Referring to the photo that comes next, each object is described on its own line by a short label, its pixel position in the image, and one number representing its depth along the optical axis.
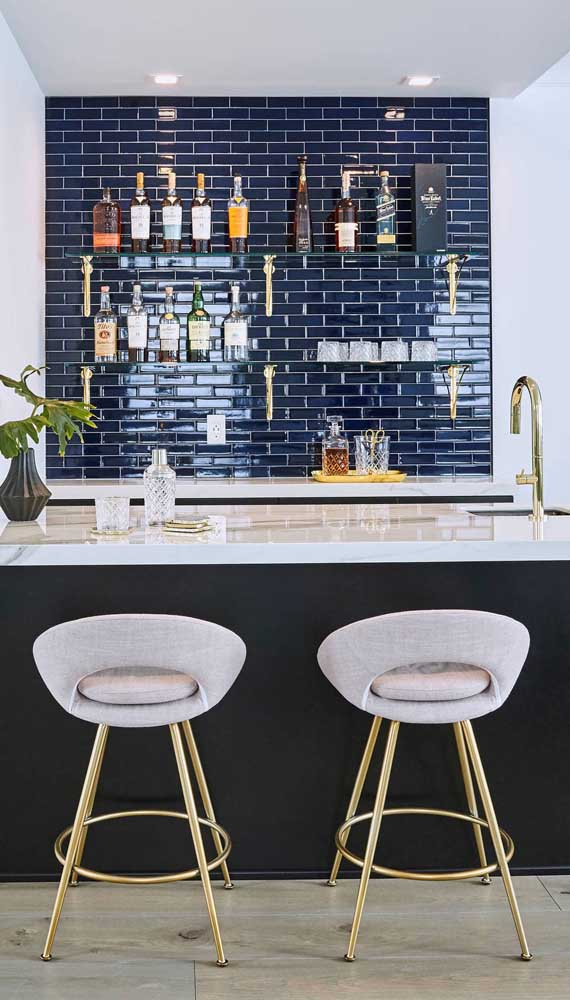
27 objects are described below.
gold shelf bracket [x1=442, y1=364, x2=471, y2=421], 4.78
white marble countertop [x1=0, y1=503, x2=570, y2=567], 2.42
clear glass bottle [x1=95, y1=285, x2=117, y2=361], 4.64
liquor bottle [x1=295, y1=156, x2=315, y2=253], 4.64
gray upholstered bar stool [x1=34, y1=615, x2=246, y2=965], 2.10
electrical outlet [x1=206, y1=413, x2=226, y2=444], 4.79
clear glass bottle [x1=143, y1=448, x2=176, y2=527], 2.82
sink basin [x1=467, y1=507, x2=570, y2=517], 3.61
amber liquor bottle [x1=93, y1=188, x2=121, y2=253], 4.58
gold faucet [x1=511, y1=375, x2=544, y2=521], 2.87
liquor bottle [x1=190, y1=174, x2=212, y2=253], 4.57
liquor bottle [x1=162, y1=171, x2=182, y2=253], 4.58
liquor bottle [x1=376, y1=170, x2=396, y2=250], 4.66
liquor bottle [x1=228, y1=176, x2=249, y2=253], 4.60
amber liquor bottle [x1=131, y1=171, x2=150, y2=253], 4.53
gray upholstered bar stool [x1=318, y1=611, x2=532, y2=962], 2.13
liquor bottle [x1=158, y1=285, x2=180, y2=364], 4.62
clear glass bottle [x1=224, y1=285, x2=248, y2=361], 4.64
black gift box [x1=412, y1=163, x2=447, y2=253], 4.65
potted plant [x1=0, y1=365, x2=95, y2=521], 2.77
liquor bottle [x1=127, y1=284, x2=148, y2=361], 4.62
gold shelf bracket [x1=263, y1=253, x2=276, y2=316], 4.66
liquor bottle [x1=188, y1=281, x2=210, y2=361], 4.66
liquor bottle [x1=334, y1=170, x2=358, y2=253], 4.62
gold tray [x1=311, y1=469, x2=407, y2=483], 4.41
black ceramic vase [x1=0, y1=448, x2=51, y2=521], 2.84
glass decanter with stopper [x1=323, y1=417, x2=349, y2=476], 4.59
